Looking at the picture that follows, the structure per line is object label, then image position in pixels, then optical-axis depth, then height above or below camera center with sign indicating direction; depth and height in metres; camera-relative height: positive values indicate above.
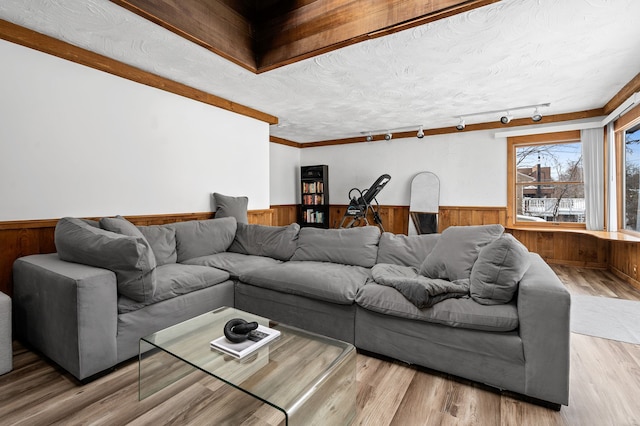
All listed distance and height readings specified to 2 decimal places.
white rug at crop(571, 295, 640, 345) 2.57 -1.00
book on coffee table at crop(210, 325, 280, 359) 1.49 -0.66
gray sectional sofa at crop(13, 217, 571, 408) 1.71 -0.58
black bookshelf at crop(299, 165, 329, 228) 7.01 +0.37
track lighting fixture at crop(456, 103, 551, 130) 4.46 +1.47
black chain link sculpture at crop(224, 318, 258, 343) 1.57 -0.61
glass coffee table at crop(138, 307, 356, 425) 1.22 -0.69
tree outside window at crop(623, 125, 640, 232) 3.96 +0.40
